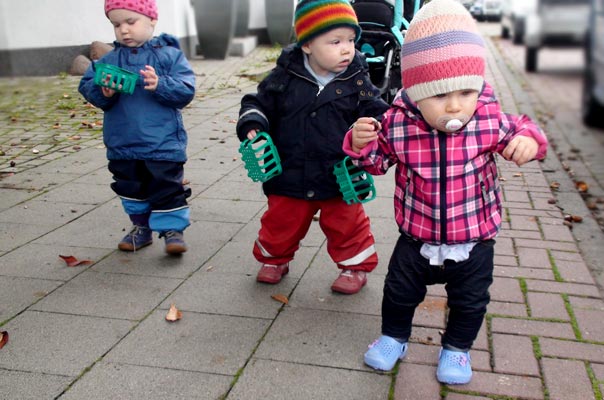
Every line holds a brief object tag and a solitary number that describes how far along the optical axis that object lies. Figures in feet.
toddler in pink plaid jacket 7.61
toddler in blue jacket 11.85
